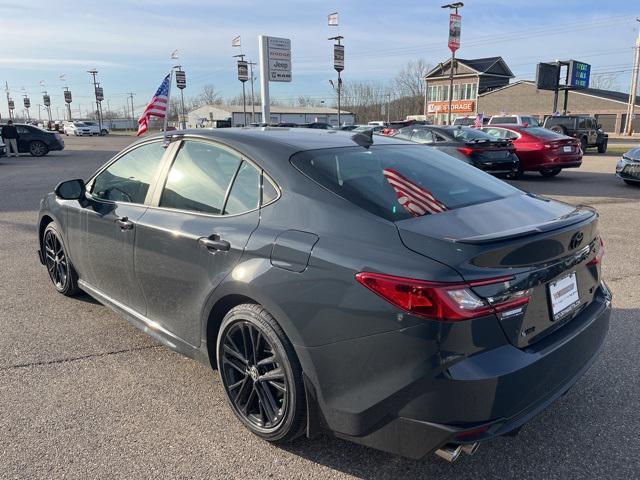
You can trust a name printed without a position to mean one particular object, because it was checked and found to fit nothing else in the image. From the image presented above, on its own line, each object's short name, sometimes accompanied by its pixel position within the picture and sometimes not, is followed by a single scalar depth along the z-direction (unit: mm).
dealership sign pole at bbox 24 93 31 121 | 122812
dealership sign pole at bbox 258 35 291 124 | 15094
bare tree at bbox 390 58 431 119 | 98250
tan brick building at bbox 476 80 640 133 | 58844
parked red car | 13742
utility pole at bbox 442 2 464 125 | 28173
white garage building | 88438
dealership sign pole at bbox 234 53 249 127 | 31709
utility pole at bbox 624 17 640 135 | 46906
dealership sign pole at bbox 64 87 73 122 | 88062
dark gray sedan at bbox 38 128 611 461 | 2021
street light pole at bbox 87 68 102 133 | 74650
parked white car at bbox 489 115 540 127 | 25941
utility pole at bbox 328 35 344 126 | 28625
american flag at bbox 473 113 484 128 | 26969
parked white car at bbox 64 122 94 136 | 60419
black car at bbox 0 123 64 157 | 24797
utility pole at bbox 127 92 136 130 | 118638
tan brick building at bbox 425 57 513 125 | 70188
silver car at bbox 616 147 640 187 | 11852
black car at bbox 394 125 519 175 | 12539
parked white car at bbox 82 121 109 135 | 62225
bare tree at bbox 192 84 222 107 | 132538
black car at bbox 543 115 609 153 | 24172
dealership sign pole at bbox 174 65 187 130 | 34594
